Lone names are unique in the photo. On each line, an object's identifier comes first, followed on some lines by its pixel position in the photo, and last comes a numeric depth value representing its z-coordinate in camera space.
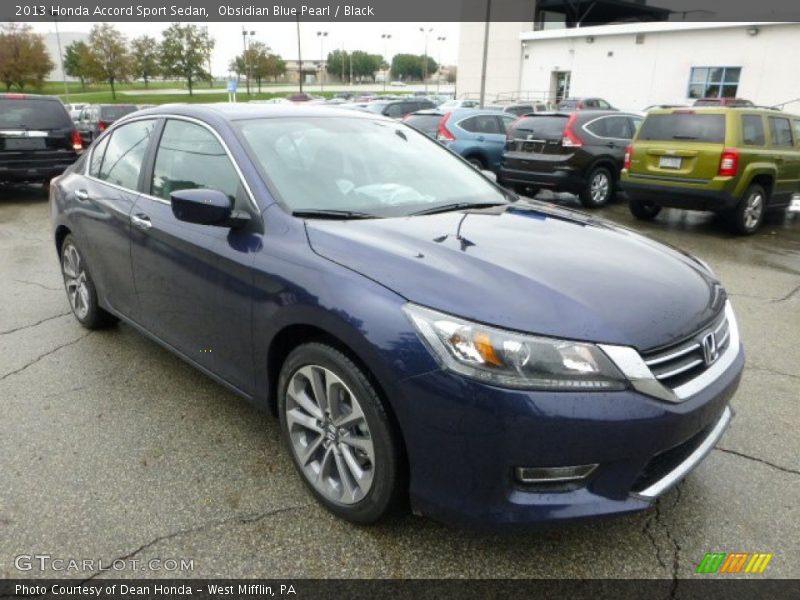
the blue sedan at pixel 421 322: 2.01
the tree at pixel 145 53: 54.41
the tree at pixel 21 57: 44.62
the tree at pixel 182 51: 51.78
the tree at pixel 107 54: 48.59
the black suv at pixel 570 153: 10.37
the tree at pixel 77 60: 50.25
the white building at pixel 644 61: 29.36
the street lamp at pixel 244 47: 63.94
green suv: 8.22
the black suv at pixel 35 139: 10.53
